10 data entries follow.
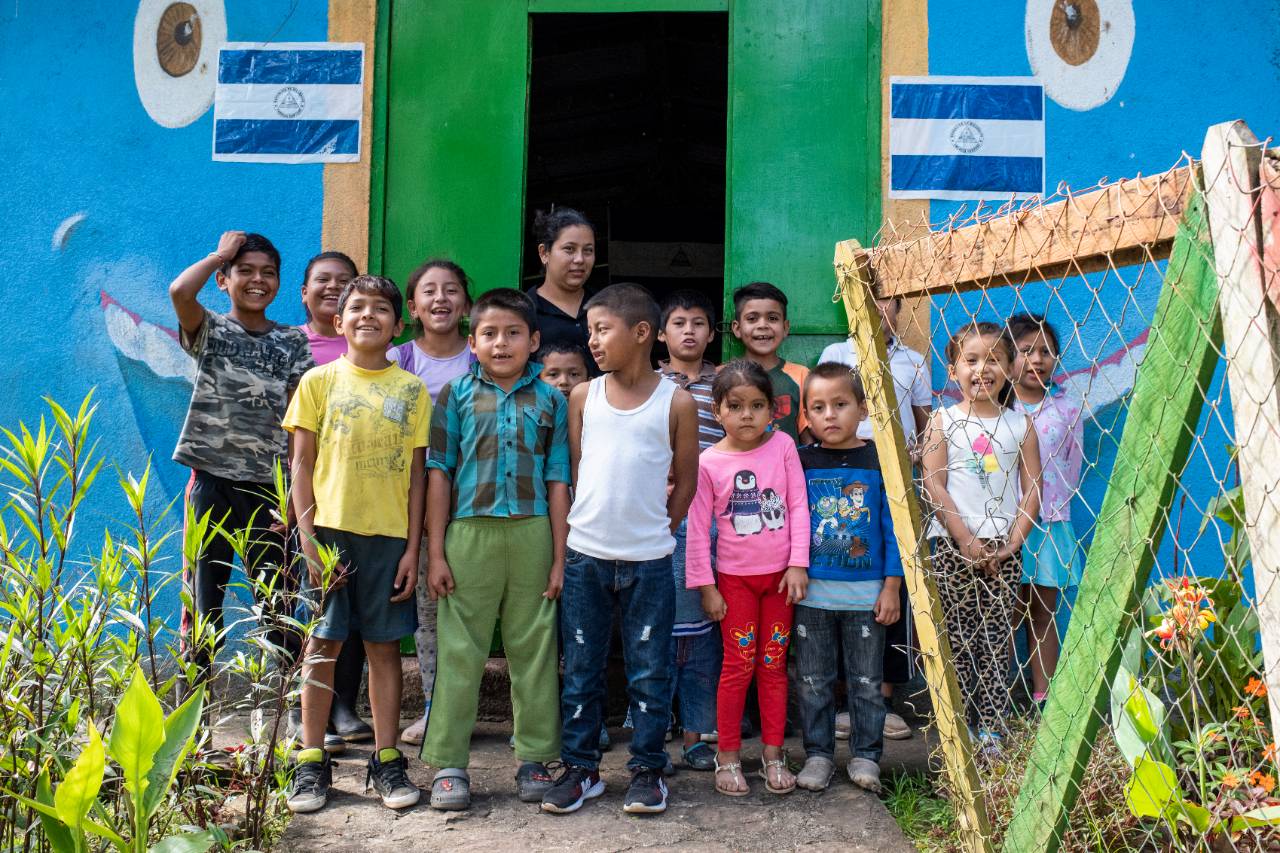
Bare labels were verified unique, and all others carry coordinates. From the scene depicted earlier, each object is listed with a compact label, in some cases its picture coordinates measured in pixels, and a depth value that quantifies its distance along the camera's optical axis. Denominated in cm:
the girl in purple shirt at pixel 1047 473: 370
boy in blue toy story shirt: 332
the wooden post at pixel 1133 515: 182
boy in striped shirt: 342
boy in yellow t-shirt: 310
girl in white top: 341
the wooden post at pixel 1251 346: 161
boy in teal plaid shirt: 311
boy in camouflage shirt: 347
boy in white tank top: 311
